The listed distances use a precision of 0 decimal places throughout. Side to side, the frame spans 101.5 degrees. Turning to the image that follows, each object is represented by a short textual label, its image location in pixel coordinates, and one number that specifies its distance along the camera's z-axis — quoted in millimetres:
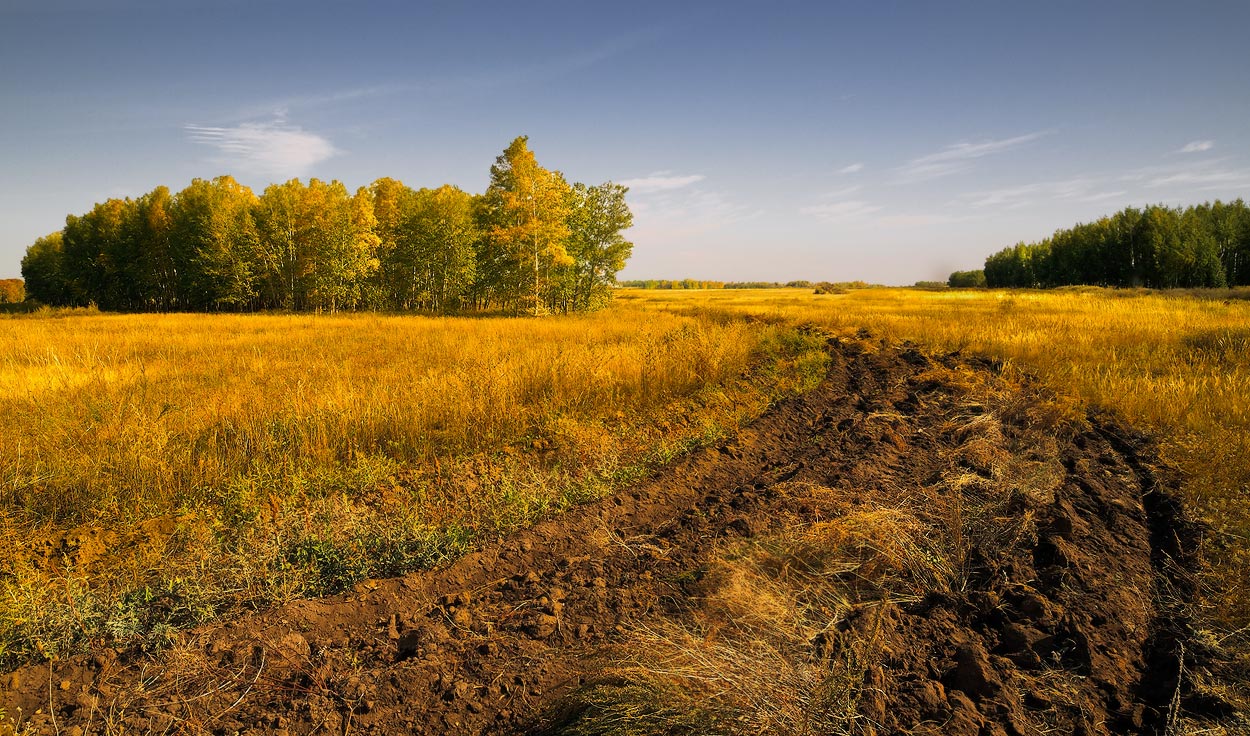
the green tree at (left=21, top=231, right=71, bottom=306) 58031
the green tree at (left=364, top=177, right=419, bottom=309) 41875
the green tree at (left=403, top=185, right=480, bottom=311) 37875
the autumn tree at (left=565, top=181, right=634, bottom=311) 34719
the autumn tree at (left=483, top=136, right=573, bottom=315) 28953
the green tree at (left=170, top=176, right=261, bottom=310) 42844
